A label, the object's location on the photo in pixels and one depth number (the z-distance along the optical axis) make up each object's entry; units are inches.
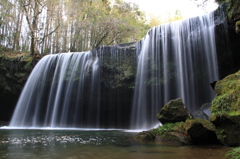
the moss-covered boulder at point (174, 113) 279.9
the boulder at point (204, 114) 318.5
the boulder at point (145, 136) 242.2
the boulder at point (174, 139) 213.2
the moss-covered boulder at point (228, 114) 183.6
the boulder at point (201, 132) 212.4
